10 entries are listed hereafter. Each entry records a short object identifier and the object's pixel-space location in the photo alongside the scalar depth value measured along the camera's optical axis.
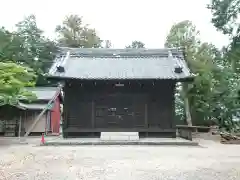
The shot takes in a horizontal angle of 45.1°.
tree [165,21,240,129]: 18.50
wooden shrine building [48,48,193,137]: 15.70
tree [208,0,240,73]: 17.33
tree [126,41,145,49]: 53.82
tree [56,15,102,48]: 42.06
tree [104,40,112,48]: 46.85
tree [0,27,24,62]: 34.57
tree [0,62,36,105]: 9.94
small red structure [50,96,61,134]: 25.85
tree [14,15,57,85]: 37.12
